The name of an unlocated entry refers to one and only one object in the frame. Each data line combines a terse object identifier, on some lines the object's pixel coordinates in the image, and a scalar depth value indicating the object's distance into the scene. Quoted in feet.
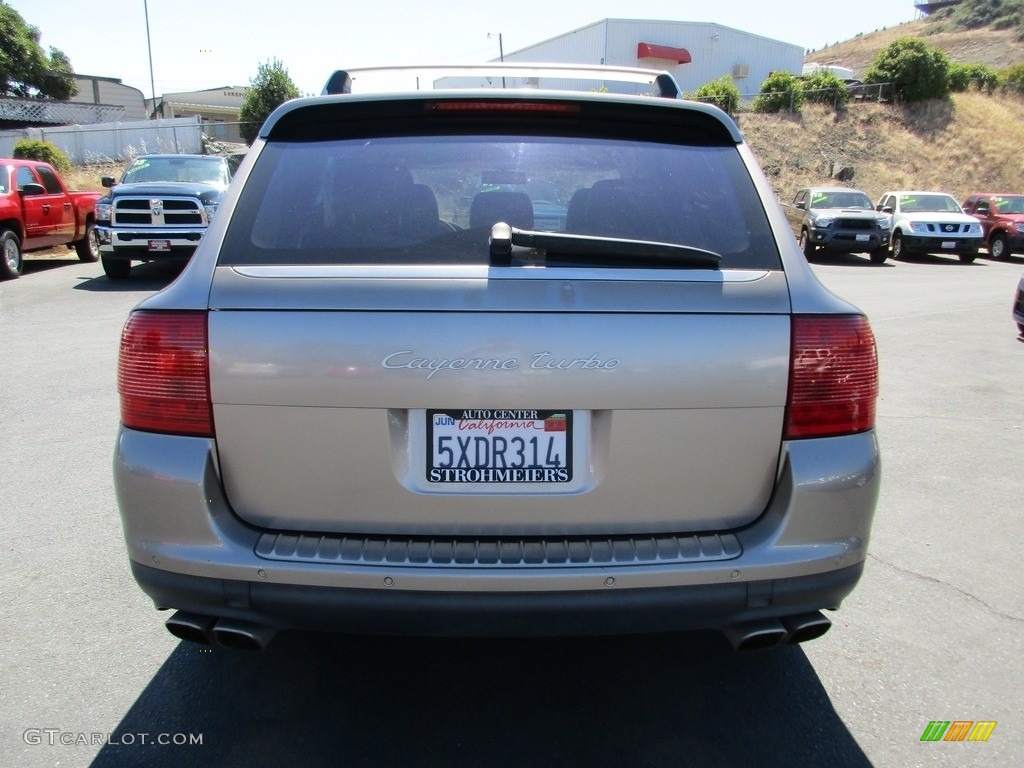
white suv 69.92
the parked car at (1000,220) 73.15
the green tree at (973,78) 140.87
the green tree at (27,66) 148.87
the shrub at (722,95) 128.57
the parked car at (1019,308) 31.22
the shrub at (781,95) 131.34
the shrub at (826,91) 131.75
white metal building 171.12
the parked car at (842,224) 65.98
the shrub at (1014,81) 145.89
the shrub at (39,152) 96.53
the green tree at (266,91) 142.92
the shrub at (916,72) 133.69
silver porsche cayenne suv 7.17
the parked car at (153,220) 43.09
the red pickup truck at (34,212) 45.44
